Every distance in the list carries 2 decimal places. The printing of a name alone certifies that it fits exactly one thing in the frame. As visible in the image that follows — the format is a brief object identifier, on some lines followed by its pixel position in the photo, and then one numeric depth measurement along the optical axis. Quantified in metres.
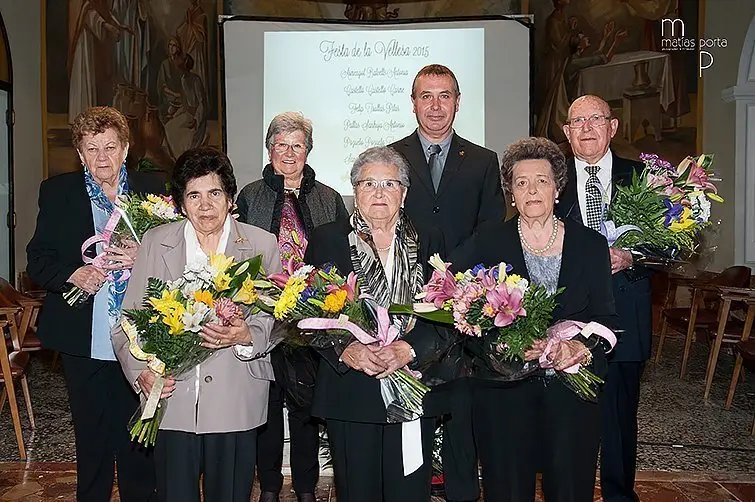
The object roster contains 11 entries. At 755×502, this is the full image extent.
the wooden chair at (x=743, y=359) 5.90
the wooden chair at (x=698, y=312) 7.83
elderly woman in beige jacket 2.90
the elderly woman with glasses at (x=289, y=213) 3.91
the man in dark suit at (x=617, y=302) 3.84
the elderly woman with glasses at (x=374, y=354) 2.82
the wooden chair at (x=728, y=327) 6.65
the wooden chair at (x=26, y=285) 8.95
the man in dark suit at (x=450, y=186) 3.94
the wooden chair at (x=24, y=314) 6.86
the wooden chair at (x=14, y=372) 5.41
